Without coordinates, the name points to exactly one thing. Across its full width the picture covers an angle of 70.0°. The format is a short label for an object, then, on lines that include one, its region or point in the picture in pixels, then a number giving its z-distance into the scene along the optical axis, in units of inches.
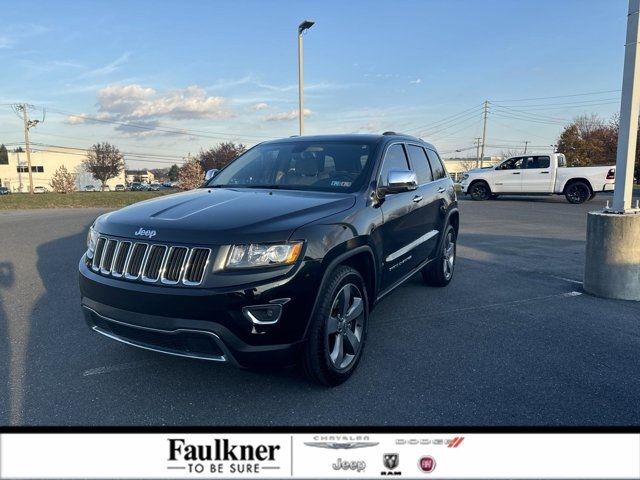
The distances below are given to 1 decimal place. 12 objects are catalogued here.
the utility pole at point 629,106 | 200.7
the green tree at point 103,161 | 3048.7
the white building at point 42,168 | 3533.5
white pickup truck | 748.0
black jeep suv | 105.0
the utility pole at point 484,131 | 2564.5
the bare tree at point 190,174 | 1909.4
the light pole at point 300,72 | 619.0
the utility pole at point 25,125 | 2119.6
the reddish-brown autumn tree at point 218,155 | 2472.7
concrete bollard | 206.4
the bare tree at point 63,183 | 2223.7
